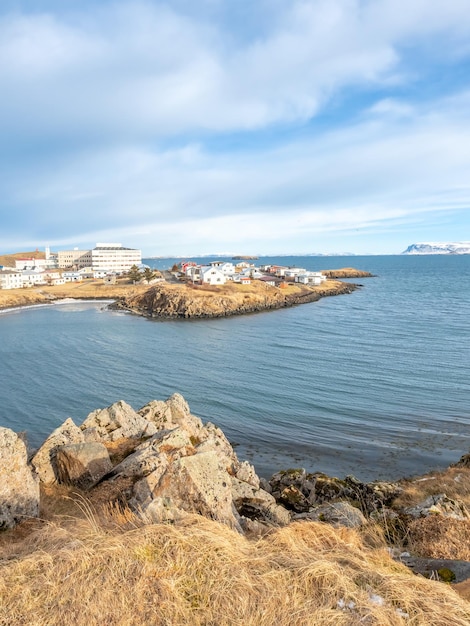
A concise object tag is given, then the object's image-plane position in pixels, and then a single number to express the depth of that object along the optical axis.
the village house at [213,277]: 114.81
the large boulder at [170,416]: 18.78
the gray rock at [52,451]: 13.02
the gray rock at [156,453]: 11.77
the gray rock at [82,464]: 12.71
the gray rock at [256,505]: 11.59
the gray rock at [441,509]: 10.91
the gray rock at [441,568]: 6.75
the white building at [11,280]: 125.79
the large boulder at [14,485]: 9.84
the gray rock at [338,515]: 11.18
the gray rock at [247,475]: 14.65
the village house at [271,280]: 121.89
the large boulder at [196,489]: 9.23
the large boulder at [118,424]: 16.81
